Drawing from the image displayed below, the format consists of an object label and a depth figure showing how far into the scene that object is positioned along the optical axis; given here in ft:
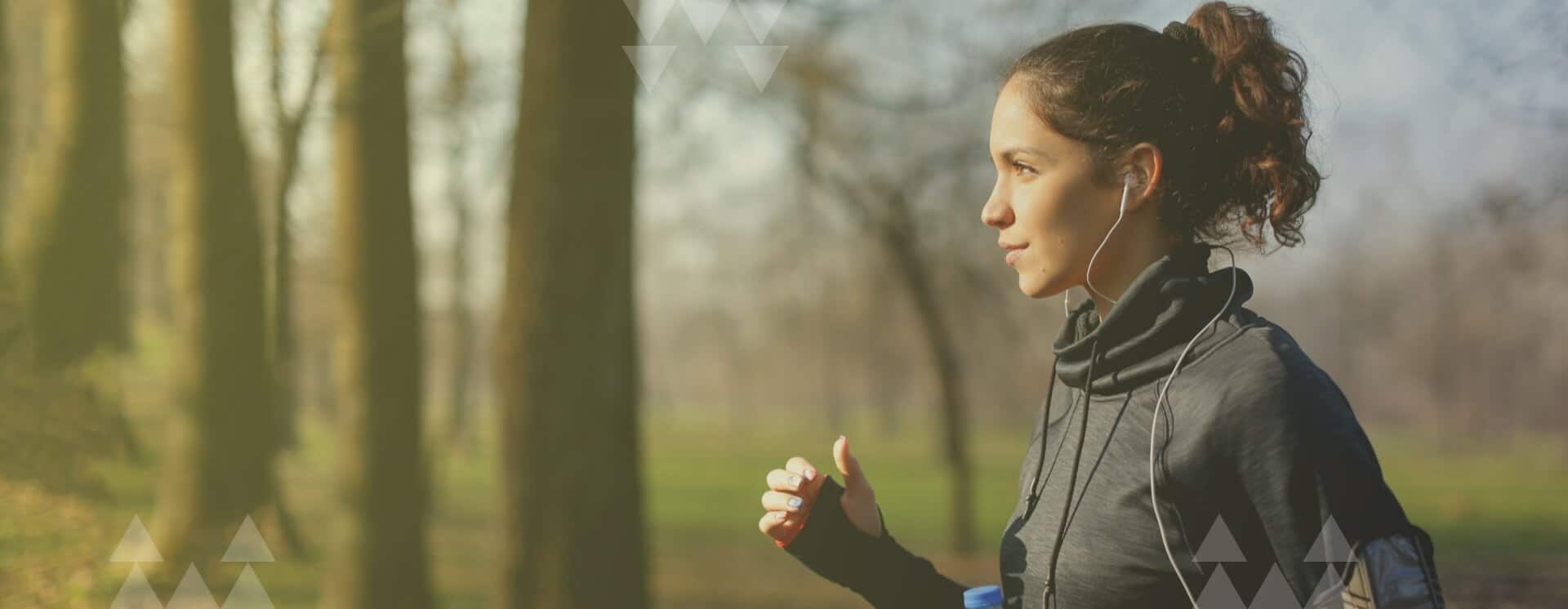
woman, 4.73
